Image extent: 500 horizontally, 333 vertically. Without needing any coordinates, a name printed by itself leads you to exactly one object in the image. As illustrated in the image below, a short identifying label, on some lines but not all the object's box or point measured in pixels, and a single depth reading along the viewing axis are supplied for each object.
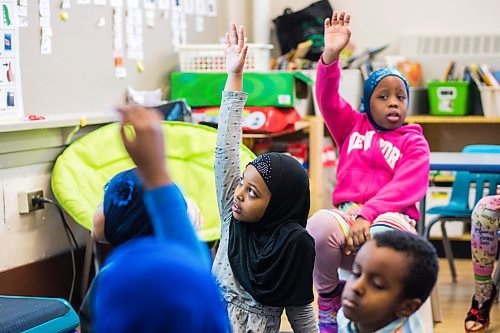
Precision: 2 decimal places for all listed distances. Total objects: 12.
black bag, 4.66
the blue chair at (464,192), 3.61
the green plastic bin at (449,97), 4.41
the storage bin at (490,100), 4.31
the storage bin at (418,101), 4.59
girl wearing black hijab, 2.14
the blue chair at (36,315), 2.32
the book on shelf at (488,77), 4.33
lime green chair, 3.18
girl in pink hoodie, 2.42
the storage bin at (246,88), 3.97
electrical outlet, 3.18
